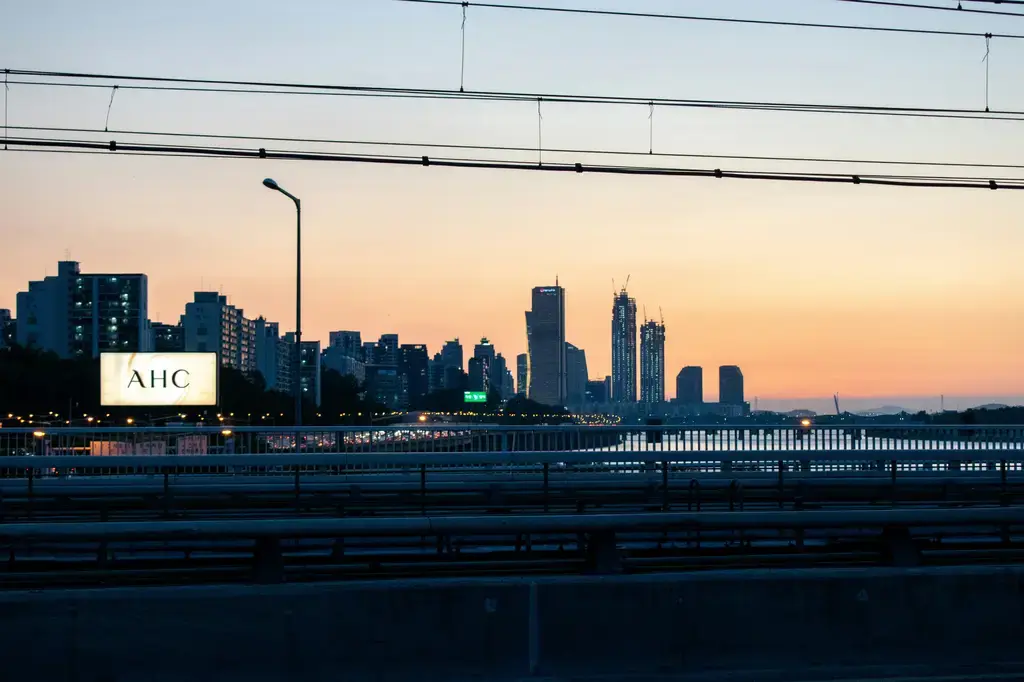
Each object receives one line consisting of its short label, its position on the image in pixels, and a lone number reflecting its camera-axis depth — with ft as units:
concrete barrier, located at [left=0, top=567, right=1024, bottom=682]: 26.45
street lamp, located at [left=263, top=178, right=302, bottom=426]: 107.94
